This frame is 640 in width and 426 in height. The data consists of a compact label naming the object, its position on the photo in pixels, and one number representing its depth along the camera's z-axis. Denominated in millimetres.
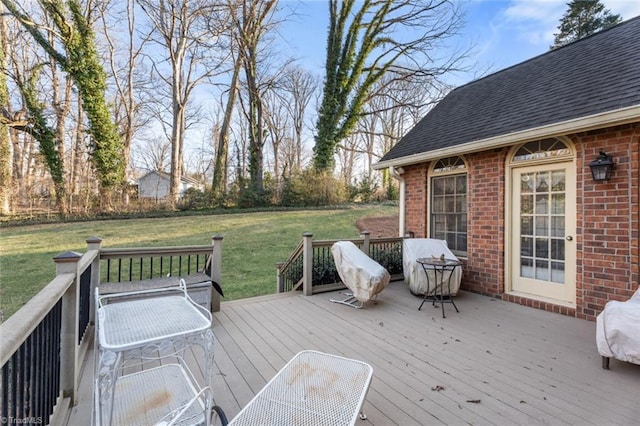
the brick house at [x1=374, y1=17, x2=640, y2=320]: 3568
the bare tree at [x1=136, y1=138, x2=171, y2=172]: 23859
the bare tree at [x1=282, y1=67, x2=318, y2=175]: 21469
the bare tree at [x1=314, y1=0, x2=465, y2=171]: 12844
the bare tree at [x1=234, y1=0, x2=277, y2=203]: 13766
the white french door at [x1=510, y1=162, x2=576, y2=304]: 4023
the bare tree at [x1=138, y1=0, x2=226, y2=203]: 13383
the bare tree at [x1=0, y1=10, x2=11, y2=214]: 10781
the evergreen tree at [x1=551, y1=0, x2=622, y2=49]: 14906
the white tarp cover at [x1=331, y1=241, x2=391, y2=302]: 4172
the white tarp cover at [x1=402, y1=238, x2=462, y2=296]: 4531
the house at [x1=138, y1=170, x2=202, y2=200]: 24047
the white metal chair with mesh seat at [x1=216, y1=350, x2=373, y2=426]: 1709
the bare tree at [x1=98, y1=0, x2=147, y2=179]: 14191
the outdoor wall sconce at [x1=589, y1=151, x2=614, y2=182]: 3545
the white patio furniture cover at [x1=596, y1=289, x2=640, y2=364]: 2473
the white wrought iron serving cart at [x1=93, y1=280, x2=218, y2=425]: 1522
